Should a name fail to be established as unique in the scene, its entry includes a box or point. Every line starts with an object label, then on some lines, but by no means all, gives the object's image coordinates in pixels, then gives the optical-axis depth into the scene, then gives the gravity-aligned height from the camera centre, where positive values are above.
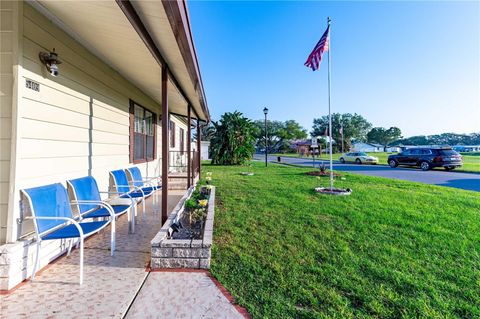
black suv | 14.37 +0.30
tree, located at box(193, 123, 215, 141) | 36.97 +4.39
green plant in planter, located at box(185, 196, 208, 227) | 3.81 -0.78
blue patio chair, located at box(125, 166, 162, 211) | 5.00 -0.35
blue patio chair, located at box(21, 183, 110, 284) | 2.27 -0.52
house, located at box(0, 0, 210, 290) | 2.25 +1.00
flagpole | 6.57 +3.17
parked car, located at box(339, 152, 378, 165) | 21.24 +0.44
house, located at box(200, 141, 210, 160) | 25.01 +1.41
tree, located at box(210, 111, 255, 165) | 16.75 +1.59
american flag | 6.59 +3.06
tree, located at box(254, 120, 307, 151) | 57.12 +6.68
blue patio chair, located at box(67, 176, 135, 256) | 2.94 -0.47
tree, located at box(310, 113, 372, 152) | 57.17 +9.29
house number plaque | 2.44 +0.81
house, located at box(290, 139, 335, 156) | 41.06 +2.84
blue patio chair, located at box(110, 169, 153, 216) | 4.30 -0.42
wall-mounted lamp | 2.65 +1.13
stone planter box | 2.62 -0.98
